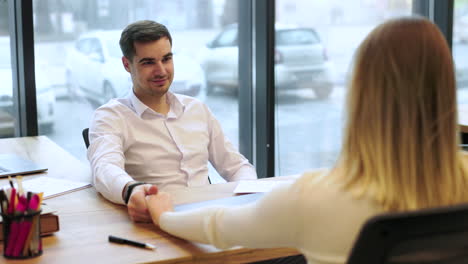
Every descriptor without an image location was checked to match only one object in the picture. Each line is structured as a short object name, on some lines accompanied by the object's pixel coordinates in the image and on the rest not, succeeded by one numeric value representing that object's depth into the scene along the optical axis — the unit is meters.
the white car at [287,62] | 4.16
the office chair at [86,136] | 2.77
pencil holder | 1.61
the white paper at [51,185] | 2.24
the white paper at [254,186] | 2.18
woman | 1.20
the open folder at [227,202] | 1.99
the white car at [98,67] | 3.81
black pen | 1.68
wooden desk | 1.63
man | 2.69
